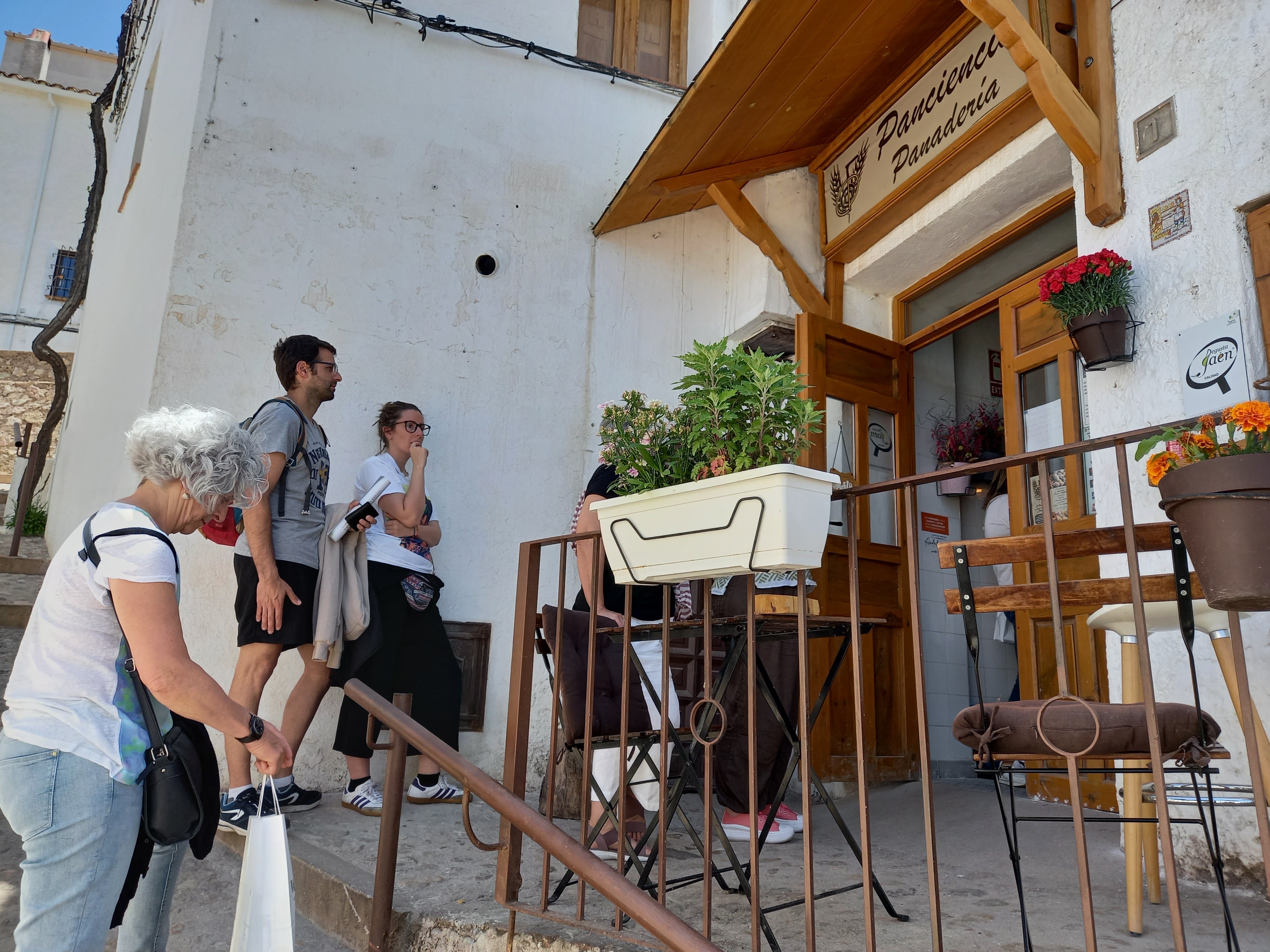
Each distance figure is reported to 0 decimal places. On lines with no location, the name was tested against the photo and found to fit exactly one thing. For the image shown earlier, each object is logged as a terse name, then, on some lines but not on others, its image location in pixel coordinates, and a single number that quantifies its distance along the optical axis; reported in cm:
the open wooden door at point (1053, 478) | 382
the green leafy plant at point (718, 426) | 208
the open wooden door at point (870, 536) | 480
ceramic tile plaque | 318
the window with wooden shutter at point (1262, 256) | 290
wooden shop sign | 418
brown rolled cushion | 179
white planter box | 193
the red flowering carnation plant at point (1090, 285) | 328
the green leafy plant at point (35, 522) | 928
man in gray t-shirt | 347
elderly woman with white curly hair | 176
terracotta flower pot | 150
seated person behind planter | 298
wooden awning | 417
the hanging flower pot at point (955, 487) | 582
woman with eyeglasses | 406
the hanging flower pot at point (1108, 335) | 328
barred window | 1673
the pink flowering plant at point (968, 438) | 556
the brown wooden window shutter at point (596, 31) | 619
